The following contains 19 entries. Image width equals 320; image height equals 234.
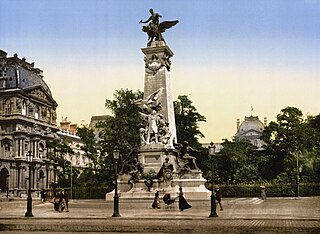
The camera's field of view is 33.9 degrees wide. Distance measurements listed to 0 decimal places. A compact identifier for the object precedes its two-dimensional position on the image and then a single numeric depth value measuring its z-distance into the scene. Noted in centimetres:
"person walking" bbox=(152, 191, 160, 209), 2810
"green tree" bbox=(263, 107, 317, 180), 5731
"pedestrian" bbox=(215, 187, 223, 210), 2657
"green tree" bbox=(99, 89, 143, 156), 5631
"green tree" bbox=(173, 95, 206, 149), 6000
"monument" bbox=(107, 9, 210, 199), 3419
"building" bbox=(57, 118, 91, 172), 9147
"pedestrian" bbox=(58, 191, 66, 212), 2777
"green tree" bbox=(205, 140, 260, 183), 5747
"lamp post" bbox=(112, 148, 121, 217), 2283
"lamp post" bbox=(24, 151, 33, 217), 2377
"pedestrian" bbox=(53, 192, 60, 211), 2795
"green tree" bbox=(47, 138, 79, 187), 6444
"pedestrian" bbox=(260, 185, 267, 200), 4097
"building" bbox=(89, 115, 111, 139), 7562
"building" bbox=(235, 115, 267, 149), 12044
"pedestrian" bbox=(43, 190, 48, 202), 4289
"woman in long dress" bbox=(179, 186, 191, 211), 2644
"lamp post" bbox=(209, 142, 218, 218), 2178
